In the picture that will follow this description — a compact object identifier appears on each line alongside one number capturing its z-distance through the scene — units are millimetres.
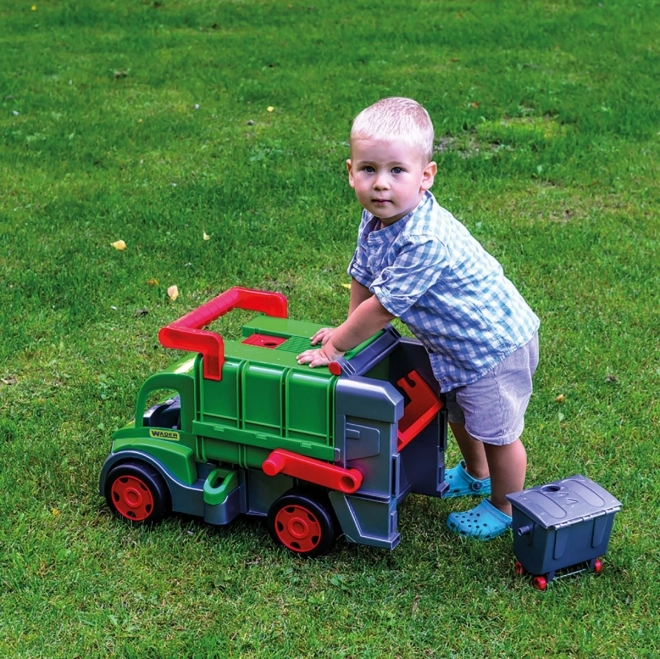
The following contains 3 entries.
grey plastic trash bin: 2975
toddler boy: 2939
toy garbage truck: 3039
